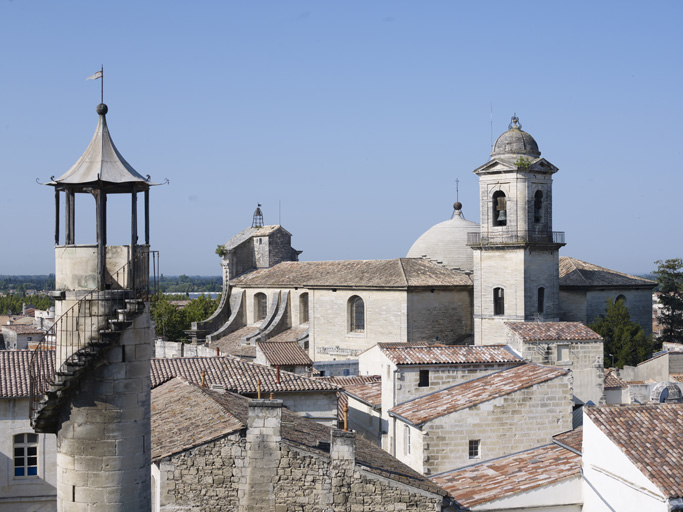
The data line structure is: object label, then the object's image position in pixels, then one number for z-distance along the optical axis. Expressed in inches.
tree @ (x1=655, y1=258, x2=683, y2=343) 2239.2
